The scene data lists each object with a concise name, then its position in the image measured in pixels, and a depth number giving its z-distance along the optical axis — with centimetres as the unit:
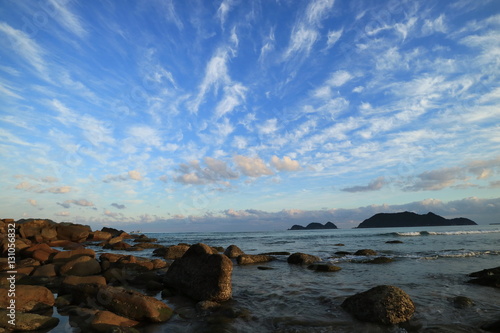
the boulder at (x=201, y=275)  970
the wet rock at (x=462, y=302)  855
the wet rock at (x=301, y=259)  1864
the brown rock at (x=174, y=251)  2206
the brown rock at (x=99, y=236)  4302
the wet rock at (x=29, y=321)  674
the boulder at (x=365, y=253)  2231
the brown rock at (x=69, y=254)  1577
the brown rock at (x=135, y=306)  752
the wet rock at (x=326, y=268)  1540
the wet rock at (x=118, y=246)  3112
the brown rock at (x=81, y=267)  1334
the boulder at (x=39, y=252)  1683
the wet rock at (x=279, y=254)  2401
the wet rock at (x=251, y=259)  1888
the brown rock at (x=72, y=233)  3819
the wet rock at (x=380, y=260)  1795
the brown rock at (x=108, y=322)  637
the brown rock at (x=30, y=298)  797
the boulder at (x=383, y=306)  740
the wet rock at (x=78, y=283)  945
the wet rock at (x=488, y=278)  1122
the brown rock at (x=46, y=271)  1279
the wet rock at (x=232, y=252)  2202
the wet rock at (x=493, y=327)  665
